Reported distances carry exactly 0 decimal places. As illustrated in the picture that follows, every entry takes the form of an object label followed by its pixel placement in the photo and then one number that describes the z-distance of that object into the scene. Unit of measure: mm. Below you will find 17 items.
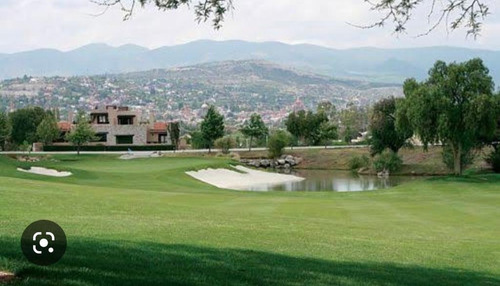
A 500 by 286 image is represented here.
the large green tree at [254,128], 105625
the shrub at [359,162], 81088
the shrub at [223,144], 94156
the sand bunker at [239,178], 57822
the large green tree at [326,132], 107250
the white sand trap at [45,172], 45781
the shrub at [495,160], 61250
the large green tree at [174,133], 102938
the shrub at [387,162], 75438
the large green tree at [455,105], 50844
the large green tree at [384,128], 79062
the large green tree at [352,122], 138475
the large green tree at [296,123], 108500
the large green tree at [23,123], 98688
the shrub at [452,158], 61331
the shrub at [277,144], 91062
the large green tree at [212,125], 94500
